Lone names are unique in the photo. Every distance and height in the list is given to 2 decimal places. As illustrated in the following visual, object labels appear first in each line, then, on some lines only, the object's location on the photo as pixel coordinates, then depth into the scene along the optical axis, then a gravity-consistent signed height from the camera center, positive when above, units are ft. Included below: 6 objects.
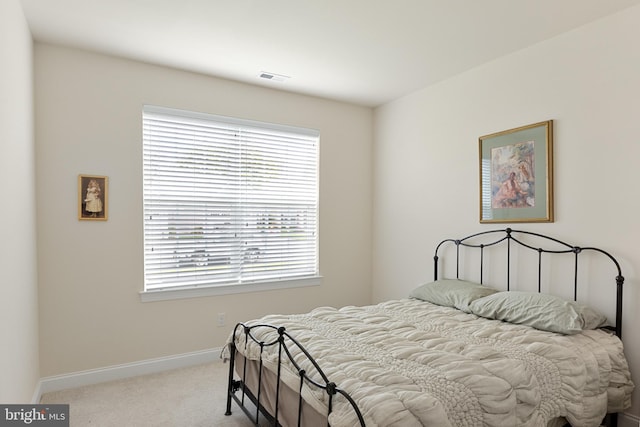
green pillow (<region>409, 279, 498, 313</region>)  9.78 -2.18
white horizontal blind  11.21 +0.35
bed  5.37 -2.46
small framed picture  10.11 +0.37
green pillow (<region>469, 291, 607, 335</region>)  7.70 -2.16
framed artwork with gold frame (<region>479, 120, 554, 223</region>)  9.48 +0.96
